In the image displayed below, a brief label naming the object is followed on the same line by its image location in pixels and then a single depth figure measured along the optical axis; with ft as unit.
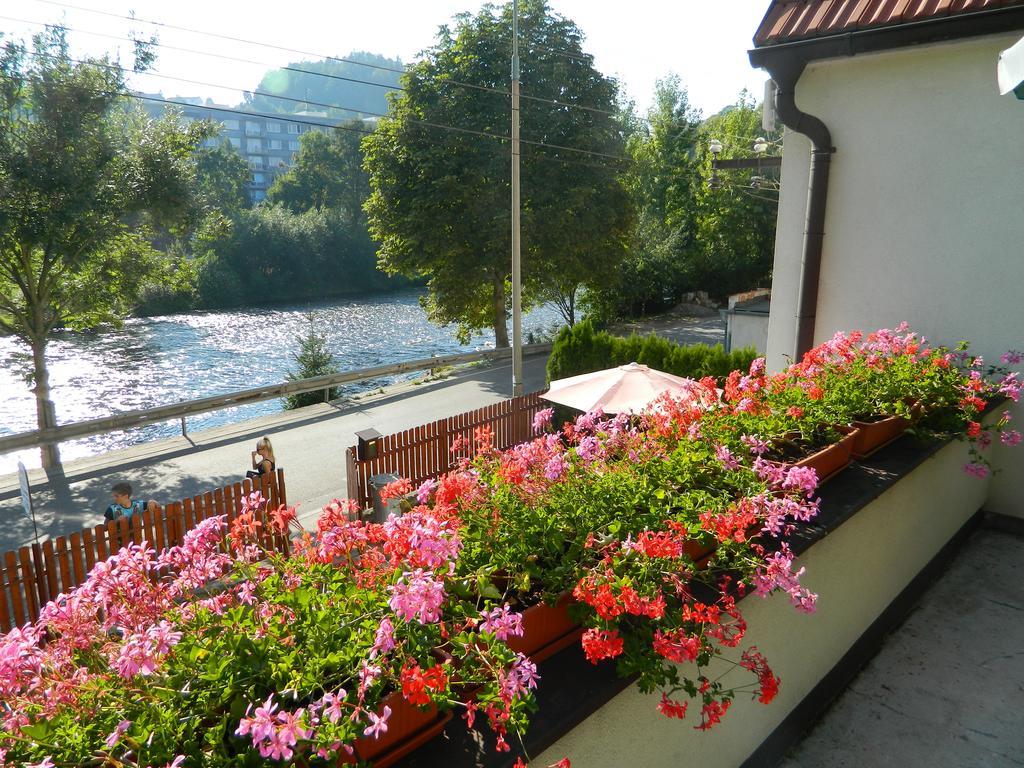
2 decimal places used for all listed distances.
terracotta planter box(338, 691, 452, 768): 5.62
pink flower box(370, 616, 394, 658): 5.43
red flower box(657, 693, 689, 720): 6.85
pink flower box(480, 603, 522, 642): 5.83
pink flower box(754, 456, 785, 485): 9.82
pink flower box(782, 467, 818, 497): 9.30
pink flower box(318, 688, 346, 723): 4.80
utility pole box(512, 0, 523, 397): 45.93
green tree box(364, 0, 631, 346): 68.44
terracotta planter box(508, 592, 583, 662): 7.13
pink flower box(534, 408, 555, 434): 12.92
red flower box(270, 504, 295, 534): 8.18
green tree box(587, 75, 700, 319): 110.11
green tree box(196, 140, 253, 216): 223.51
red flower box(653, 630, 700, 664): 6.79
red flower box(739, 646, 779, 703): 7.28
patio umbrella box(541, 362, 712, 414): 28.53
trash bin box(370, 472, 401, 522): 28.07
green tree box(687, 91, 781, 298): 115.44
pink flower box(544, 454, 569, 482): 8.68
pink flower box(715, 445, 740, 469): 10.06
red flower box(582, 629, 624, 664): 6.48
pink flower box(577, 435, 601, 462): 9.80
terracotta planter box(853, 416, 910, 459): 13.74
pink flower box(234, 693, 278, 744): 4.47
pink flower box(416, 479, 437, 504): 9.01
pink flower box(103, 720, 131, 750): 4.63
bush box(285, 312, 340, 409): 69.15
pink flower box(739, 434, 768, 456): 10.91
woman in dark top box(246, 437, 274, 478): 28.94
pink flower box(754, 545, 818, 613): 7.72
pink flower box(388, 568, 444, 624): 5.50
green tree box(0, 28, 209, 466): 41.32
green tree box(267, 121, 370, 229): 221.46
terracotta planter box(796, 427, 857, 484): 12.03
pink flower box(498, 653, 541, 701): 5.46
